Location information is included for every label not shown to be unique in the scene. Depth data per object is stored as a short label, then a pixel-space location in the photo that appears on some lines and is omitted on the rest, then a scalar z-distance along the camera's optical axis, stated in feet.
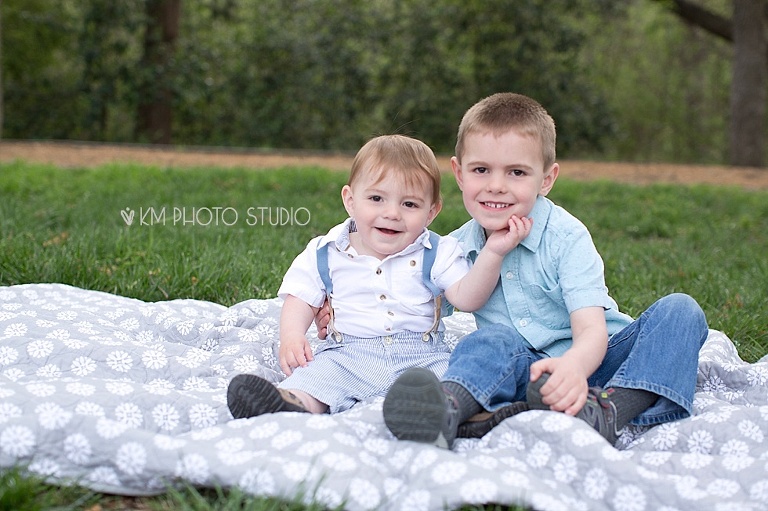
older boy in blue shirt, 7.32
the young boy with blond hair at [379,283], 8.30
